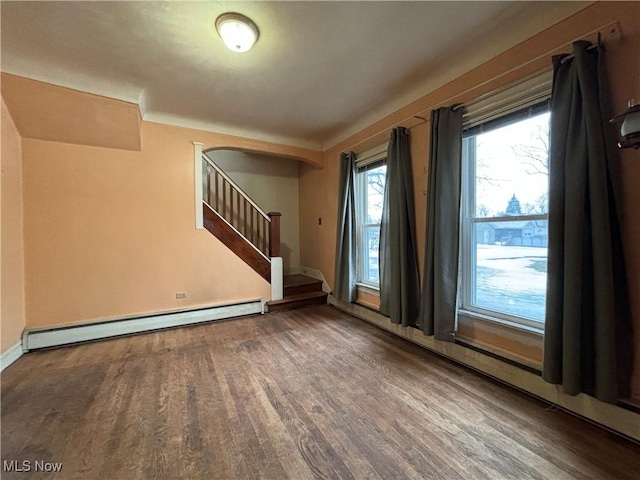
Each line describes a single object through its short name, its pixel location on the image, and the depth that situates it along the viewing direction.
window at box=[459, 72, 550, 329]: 1.90
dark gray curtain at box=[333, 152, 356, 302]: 3.68
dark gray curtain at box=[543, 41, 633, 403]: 1.46
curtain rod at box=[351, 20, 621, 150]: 1.52
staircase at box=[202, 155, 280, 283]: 3.73
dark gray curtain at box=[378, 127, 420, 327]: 2.76
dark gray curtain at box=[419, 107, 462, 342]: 2.29
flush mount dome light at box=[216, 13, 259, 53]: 1.77
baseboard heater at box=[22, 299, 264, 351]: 2.73
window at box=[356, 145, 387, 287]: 3.42
